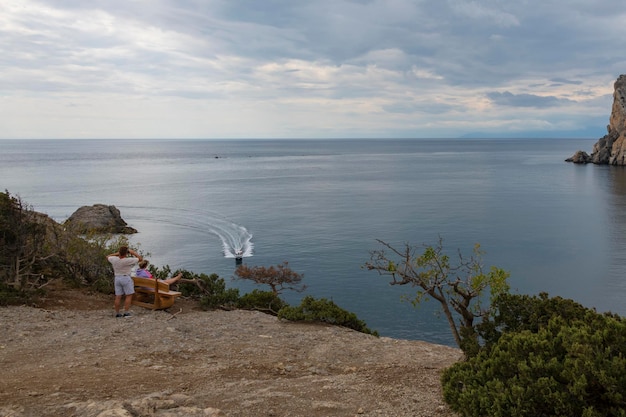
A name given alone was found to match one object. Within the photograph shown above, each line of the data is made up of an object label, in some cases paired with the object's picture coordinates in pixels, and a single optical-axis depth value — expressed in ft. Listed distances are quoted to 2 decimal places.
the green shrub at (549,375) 19.25
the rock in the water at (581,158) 489.83
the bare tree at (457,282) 37.29
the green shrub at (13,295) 50.03
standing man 46.96
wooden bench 51.93
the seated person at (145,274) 53.42
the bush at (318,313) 52.16
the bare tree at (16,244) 54.44
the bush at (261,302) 61.21
